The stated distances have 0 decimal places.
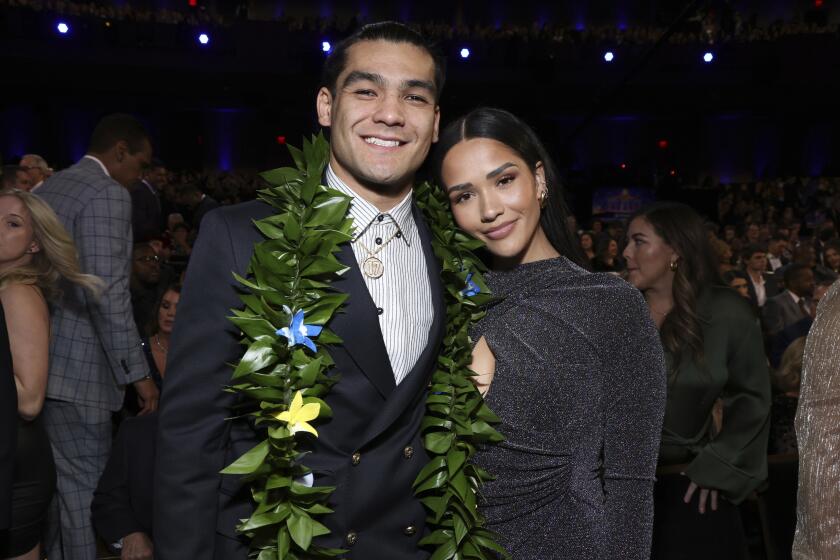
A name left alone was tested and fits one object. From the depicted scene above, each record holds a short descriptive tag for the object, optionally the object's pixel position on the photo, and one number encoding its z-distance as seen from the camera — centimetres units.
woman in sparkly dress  158
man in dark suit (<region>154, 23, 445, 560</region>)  141
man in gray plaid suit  305
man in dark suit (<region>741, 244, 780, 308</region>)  686
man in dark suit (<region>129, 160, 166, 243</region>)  477
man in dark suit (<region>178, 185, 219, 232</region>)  717
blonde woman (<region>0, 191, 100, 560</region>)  233
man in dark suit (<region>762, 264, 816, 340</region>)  508
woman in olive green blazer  247
